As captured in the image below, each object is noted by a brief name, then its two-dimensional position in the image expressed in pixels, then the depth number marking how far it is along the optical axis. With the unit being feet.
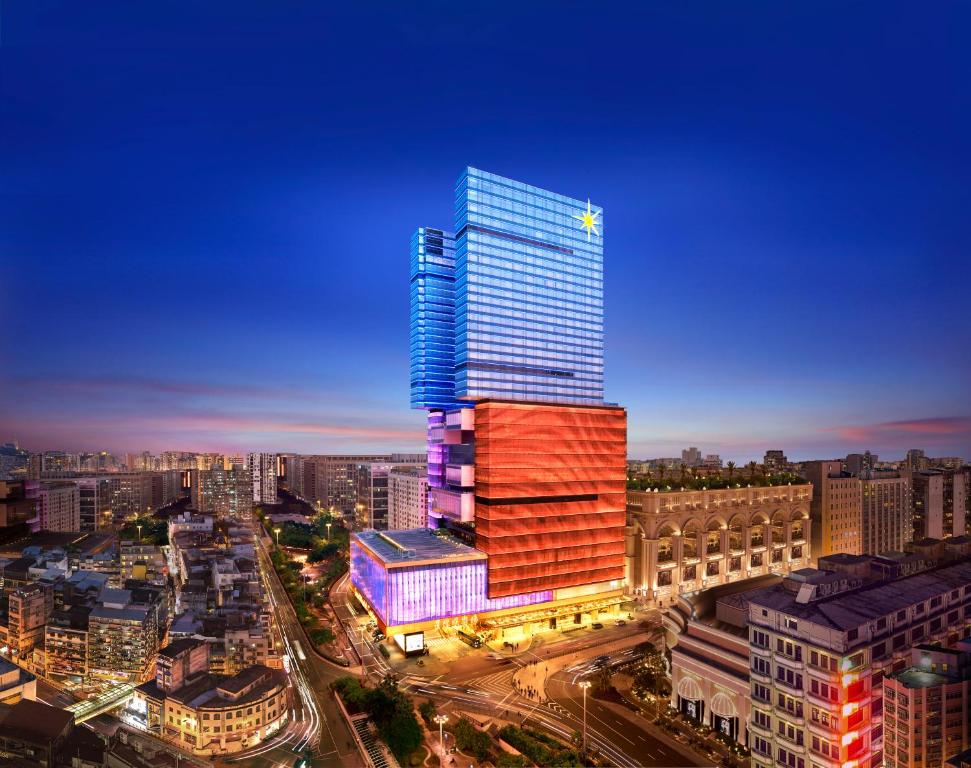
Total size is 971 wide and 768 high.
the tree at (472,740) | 170.71
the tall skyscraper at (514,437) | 284.00
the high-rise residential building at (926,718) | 145.59
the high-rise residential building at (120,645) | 241.14
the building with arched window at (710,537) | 339.57
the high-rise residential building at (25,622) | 266.16
